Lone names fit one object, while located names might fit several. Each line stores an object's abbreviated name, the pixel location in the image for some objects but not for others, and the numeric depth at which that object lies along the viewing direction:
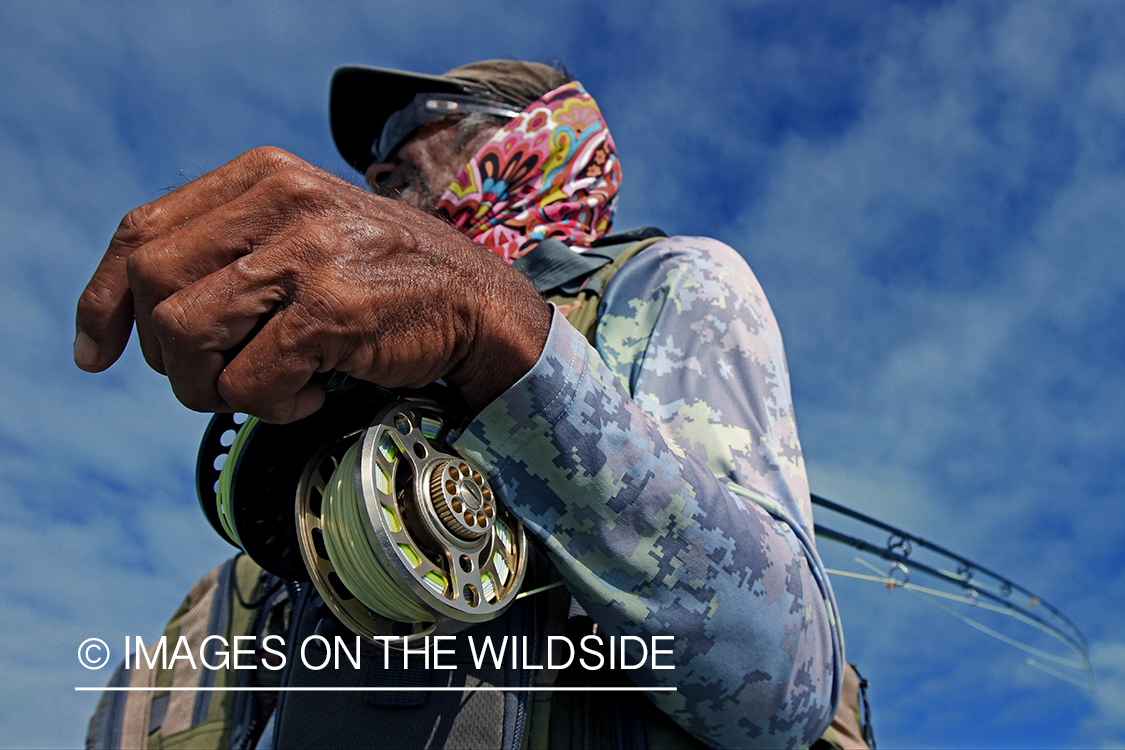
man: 0.59
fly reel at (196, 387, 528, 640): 0.63
